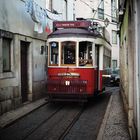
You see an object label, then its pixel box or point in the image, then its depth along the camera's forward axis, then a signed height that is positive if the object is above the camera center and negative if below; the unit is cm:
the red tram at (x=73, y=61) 1073 +29
